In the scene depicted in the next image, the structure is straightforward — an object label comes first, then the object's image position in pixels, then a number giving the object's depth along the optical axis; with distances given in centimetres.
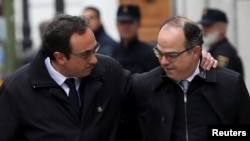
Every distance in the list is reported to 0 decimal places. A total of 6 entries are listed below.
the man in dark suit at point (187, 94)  1025
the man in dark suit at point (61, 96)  1055
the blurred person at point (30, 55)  1995
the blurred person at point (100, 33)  1850
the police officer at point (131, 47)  1731
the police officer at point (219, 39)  1692
